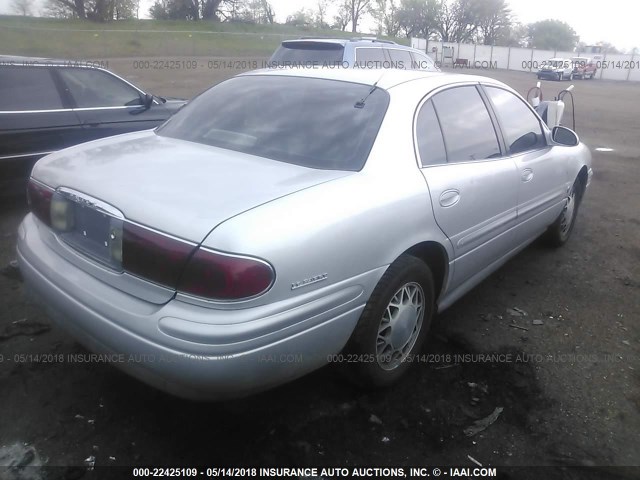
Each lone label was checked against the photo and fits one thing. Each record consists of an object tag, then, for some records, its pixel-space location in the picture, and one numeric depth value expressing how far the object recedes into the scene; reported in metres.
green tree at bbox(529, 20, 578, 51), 81.00
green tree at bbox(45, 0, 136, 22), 46.38
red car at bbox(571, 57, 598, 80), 42.03
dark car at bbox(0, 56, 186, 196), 4.98
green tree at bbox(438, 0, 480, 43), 71.50
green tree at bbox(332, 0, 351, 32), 68.68
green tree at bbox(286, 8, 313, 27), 69.45
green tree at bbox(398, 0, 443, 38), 71.00
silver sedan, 1.99
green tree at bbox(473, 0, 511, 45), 71.00
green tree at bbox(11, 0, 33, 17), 36.34
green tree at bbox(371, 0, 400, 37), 69.56
